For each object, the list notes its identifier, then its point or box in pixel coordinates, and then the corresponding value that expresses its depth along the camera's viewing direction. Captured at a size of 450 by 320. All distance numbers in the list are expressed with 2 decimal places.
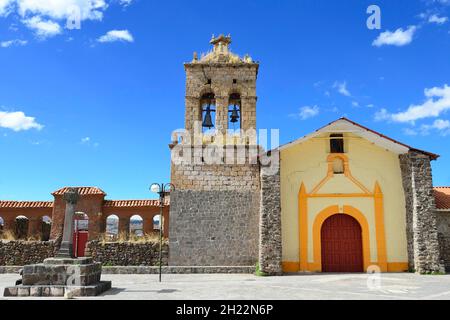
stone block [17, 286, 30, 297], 9.50
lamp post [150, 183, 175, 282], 14.23
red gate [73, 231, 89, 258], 18.94
